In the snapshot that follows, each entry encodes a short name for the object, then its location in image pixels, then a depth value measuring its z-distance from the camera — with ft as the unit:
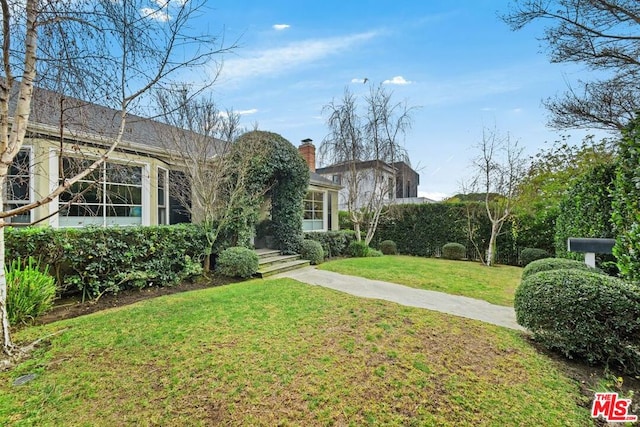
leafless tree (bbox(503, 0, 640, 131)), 15.10
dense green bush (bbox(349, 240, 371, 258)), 44.78
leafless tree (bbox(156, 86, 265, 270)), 26.35
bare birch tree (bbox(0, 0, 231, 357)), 10.46
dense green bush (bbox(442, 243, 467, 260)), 44.98
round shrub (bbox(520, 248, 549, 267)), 37.70
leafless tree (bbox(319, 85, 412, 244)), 43.45
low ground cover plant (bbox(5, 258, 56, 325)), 13.52
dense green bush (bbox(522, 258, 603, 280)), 16.70
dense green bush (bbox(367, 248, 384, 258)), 44.47
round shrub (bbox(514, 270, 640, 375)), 10.06
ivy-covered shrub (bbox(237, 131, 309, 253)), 34.09
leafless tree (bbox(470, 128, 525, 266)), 39.65
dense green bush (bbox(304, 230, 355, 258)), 41.83
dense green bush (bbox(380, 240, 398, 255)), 50.80
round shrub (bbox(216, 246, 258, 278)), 26.09
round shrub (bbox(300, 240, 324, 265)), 36.32
